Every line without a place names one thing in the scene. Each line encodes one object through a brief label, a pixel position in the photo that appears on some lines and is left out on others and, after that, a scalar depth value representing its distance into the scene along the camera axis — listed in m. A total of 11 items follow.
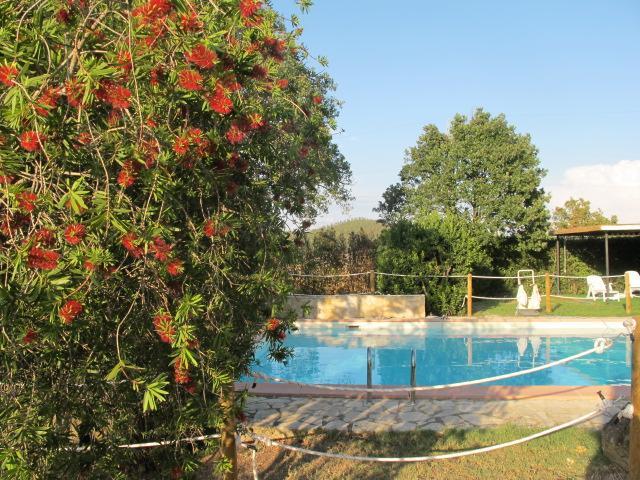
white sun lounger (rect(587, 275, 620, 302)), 15.69
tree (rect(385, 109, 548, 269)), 19.88
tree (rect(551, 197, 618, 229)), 27.05
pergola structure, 16.45
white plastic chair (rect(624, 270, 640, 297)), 15.25
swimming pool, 9.81
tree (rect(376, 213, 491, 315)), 14.23
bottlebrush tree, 1.71
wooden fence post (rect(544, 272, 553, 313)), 13.89
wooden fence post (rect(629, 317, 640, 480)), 3.31
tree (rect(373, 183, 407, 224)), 24.78
